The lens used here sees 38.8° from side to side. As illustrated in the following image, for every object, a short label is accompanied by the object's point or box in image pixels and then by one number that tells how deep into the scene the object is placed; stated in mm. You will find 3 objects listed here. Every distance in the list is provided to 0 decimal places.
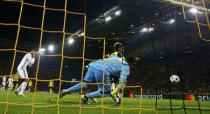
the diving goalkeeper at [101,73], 7203
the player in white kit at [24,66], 10664
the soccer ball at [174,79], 13991
